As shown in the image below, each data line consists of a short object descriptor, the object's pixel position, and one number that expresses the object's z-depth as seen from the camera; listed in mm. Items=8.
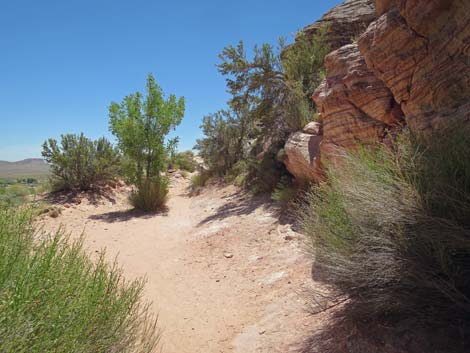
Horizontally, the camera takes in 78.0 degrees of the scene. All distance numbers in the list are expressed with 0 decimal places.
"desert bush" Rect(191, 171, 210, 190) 15957
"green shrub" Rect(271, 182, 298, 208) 7266
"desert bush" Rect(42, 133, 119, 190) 12102
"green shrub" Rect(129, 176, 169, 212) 10969
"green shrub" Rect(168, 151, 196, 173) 23172
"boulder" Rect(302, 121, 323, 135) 7221
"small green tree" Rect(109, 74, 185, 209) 10742
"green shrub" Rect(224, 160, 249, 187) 11758
